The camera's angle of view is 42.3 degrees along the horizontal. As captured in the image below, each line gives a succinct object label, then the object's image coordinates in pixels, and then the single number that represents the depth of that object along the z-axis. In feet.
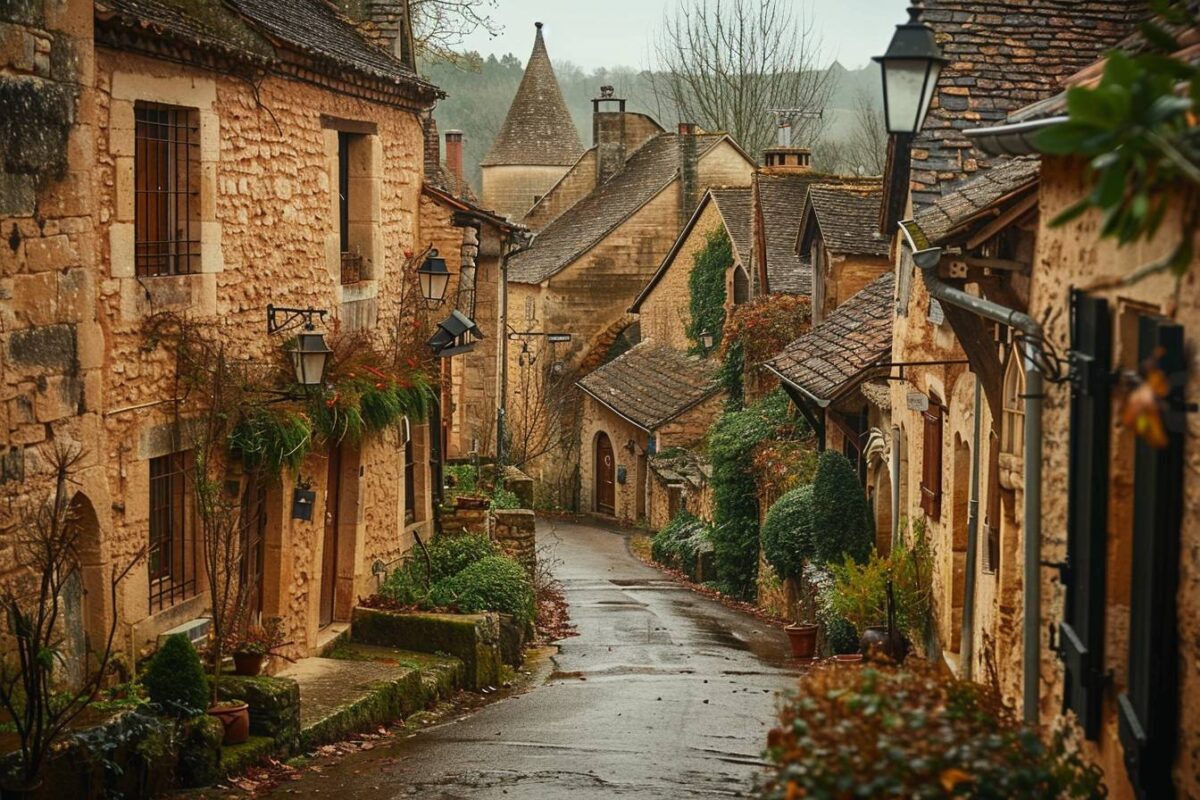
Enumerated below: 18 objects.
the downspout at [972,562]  33.45
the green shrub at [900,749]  14.73
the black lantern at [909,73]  26.12
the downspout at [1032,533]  22.98
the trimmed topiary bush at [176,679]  31.48
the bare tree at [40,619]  26.12
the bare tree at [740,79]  160.56
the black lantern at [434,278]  53.72
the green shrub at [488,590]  51.47
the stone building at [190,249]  30.66
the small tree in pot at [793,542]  63.31
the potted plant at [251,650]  36.86
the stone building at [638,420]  108.27
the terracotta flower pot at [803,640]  53.01
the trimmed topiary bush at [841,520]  56.54
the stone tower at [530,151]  178.50
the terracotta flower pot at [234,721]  33.24
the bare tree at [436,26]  85.15
